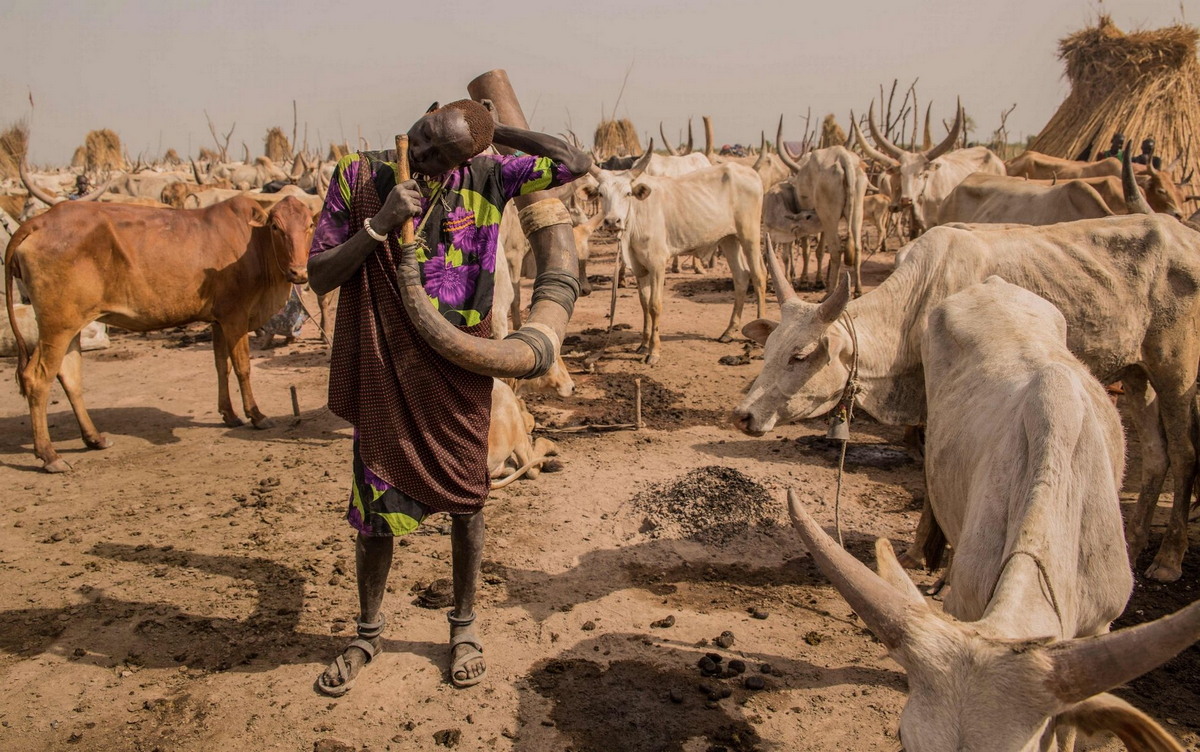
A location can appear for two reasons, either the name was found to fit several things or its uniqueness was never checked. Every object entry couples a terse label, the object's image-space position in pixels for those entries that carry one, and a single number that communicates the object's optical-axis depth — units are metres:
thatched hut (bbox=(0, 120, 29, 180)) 22.58
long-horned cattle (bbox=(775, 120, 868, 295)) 10.99
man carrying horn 2.98
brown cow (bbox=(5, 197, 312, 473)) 6.04
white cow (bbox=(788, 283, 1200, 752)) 1.67
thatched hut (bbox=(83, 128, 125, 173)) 37.59
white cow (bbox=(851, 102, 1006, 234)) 11.10
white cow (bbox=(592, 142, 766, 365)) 9.03
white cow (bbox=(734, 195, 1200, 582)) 4.08
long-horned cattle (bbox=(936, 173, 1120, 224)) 7.64
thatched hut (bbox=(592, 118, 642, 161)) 37.19
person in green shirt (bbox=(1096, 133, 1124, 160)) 13.78
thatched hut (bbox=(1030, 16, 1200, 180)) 14.58
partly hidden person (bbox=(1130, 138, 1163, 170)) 11.88
